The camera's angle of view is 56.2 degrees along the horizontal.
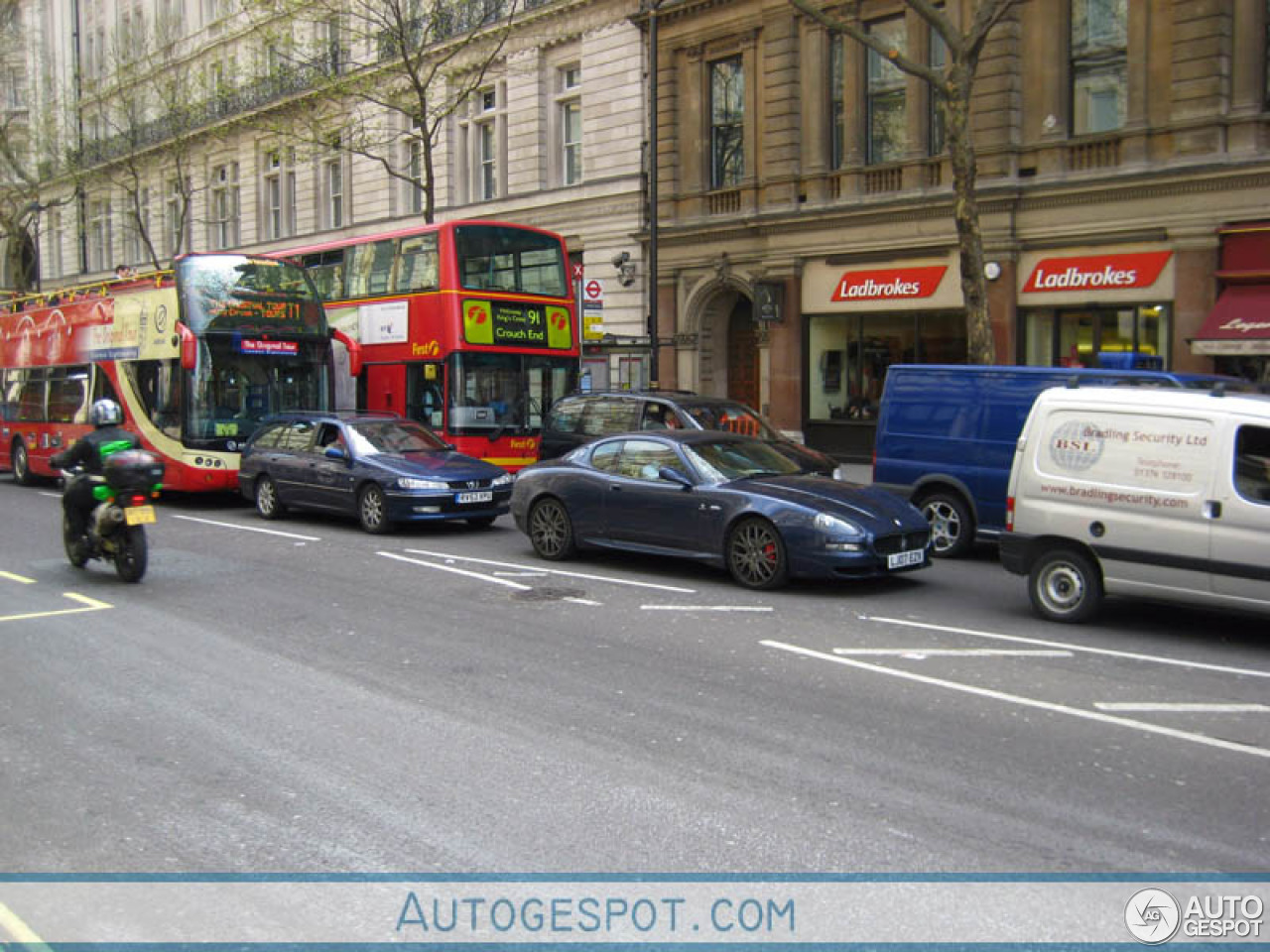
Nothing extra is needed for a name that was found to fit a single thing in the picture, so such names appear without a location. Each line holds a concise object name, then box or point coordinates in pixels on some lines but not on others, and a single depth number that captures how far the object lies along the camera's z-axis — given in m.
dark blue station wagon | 14.51
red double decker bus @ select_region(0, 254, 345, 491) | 17.91
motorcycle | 10.94
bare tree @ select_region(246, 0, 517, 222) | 25.64
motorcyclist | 11.26
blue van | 12.48
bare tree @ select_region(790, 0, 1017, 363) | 15.31
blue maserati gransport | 10.16
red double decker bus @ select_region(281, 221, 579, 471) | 18.36
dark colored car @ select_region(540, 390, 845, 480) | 15.44
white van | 8.20
